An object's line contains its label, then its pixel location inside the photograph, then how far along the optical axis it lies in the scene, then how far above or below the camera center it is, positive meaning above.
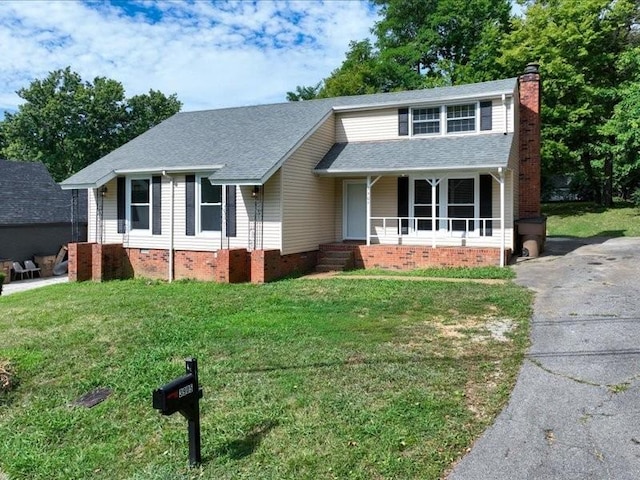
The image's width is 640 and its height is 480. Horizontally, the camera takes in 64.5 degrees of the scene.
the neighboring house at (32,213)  21.52 +1.15
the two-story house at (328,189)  13.46 +1.40
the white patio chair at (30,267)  21.39 -1.21
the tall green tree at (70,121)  36.00 +8.48
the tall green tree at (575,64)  24.62 +8.72
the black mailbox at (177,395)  3.69 -1.18
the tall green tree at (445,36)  28.94 +12.88
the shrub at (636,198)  26.97 +2.02
